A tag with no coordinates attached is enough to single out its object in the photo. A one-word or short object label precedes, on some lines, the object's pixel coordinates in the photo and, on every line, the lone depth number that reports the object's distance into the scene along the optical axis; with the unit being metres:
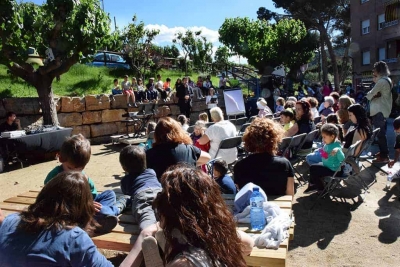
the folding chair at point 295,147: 5.42
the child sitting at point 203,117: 6.93
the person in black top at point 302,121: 6.02
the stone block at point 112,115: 12.09
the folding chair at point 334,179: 4.58
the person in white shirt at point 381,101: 6.72
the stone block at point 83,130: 11.41
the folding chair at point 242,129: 7.62
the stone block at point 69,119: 11.30
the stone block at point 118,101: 12.30
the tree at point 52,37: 9.48
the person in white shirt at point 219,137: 5.57
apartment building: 27.33
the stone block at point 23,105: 10.41
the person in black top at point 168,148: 3.63
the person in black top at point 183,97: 13.37
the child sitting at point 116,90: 12.93
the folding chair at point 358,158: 4.85
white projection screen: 13.84
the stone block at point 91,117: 11.66
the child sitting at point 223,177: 3.86
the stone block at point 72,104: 11.31
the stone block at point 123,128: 12.40
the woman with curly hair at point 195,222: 1.47
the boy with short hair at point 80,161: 2.88
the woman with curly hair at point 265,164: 3.32
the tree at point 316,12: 34.16
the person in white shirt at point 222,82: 18.30
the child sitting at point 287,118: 6.51
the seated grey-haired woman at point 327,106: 7.95
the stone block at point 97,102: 11.73
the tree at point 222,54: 36.41
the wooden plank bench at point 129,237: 2.22
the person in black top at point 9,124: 9.06
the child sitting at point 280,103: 9.77
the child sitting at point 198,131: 5.93
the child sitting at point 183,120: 6.85
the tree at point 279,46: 27.94
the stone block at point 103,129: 11.80
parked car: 18.98
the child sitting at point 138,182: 2.69
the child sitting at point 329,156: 4.68
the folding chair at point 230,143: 5.30
